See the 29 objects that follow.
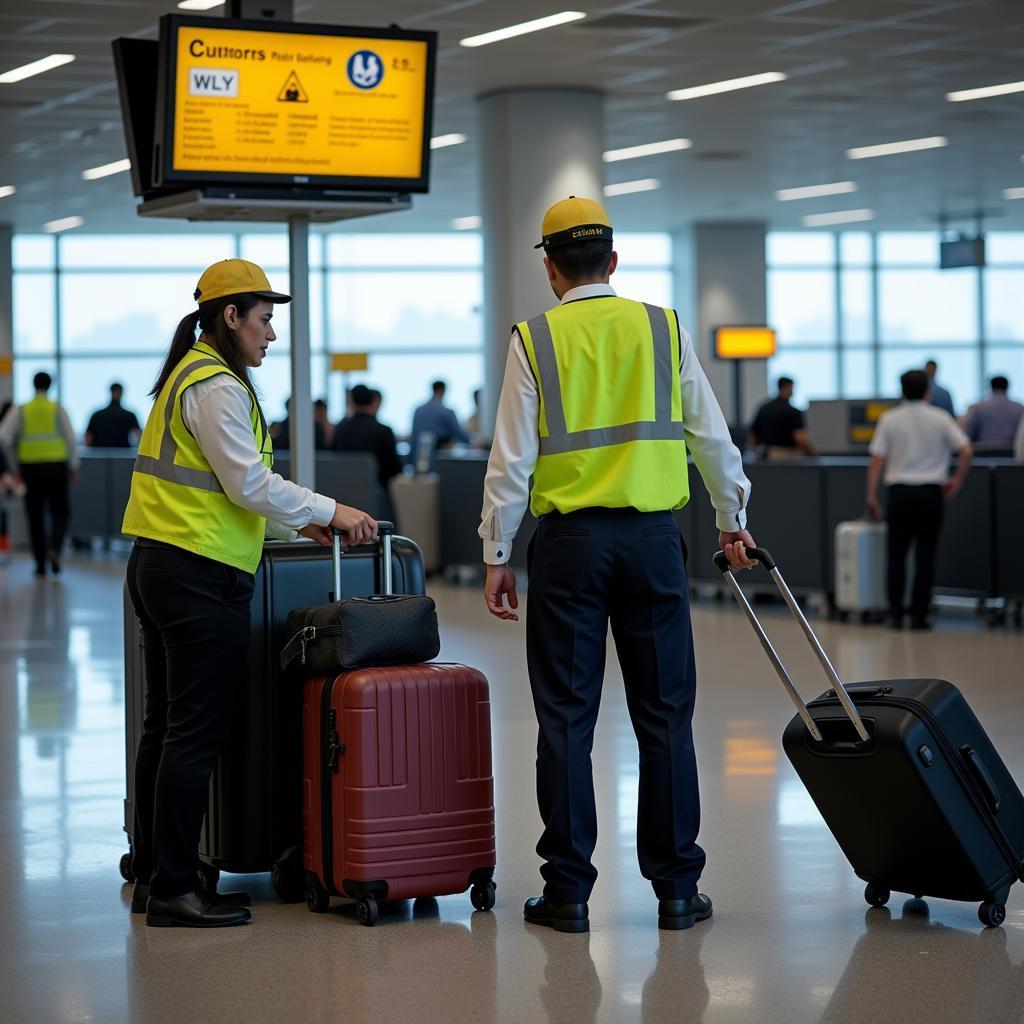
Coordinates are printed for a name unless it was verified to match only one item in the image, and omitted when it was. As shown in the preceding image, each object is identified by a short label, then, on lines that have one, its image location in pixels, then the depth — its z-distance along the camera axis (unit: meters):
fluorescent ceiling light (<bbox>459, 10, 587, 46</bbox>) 11.84
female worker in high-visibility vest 4.20
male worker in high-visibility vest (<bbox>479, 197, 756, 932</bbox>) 4.13
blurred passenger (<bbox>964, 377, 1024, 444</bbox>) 15.48
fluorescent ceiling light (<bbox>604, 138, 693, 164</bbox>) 17.86
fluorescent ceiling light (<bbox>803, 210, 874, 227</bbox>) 24.58
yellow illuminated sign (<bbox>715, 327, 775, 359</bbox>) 19.80
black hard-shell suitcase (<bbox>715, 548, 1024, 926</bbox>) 4.02
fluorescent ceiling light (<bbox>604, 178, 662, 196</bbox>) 20.94
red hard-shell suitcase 4.21
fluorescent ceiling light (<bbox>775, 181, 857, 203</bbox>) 21.50
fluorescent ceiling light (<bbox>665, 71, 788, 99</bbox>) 14.27
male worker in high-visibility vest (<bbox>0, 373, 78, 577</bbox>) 15.20
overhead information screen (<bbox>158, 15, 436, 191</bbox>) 6.79
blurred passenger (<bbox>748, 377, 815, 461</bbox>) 14.73
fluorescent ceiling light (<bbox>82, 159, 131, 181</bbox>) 18.36
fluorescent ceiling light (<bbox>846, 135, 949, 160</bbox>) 17.88
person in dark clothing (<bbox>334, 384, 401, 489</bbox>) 14.50
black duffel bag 4.26
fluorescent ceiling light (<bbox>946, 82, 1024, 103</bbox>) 14.77
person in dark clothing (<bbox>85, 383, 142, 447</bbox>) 19.72
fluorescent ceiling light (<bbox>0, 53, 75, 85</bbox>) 12.83
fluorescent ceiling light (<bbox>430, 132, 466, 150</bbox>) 16.94
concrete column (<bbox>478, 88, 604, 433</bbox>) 14.27
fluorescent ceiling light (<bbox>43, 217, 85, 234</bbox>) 23.20
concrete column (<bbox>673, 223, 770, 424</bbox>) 25.45
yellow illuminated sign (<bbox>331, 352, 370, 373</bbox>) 21.05
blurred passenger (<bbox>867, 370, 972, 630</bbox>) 10.44
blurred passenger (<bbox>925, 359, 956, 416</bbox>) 17.14
